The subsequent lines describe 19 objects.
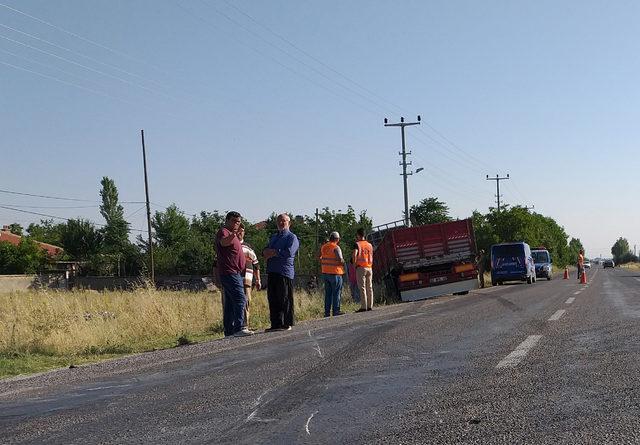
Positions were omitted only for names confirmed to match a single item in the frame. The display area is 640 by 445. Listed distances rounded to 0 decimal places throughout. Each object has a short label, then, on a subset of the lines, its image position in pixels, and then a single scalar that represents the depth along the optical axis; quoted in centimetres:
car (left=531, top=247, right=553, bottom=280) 4369
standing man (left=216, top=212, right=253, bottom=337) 1109
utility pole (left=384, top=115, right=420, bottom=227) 5199
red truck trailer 2225
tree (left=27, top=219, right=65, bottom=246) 11956
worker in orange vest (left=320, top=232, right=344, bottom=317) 1555
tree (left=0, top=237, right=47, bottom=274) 7556
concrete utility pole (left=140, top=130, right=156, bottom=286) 4559
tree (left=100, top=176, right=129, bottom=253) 8119
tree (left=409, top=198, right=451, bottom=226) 8388
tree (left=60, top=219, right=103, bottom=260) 8362
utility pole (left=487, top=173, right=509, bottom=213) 9175
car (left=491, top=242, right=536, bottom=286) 3581
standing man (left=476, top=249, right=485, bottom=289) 2334
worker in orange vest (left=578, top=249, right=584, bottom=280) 3938
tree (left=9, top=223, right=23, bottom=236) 13138
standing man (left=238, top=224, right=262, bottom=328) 1223
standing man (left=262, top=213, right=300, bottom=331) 1162
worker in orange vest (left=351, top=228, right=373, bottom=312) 1676
